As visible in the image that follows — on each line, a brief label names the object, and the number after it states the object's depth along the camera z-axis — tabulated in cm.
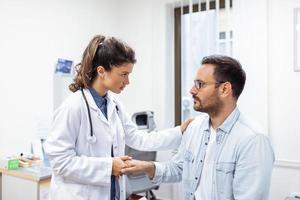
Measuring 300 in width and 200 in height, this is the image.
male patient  129
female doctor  137
